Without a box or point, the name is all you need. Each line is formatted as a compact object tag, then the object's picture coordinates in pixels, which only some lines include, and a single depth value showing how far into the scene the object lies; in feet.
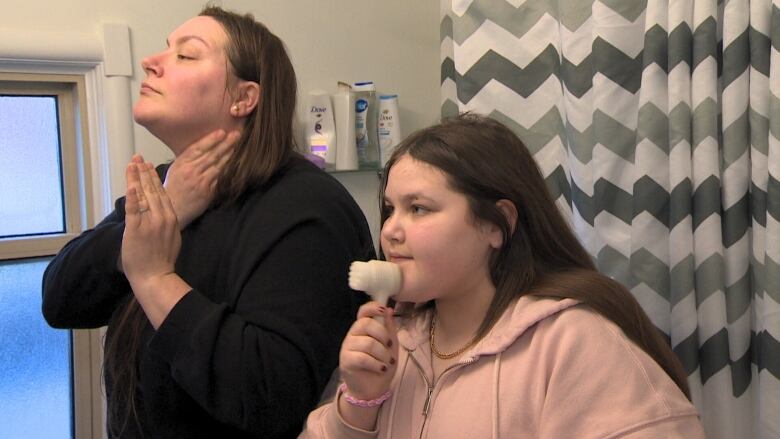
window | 5.04
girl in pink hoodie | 2.30
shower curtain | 3.34
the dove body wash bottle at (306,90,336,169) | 5.56
